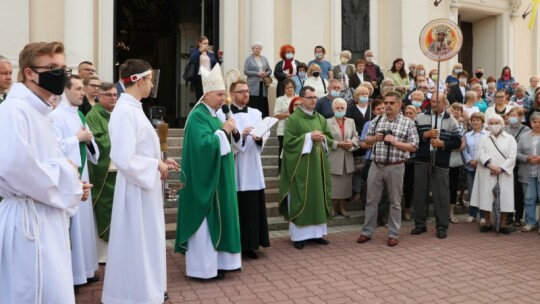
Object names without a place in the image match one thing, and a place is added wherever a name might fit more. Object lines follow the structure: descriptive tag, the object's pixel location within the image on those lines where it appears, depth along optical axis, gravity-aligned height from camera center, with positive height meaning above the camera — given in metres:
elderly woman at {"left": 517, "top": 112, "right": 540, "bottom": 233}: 8.27 -0.21
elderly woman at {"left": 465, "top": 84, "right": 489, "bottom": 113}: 11.79 +1.27
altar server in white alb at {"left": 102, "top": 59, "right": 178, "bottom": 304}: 4.35 -0.50
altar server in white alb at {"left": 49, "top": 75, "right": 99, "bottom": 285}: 5.11 -0.01
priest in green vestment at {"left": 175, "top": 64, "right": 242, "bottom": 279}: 5.59 -0.43
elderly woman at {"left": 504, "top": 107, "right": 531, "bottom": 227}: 8.69 +0.33
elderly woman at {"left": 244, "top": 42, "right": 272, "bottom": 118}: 11.01 +1.64
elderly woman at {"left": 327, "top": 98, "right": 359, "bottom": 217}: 8.48 +0.02
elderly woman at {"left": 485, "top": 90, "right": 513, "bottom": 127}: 10.57 +0.99
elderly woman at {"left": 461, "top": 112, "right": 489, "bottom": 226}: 8.94 +0.13
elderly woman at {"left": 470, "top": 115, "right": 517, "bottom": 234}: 8.22 -0.21
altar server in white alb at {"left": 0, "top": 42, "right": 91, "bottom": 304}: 2.78 -0.20
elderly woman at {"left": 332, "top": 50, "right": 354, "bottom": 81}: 11.85 +1.99
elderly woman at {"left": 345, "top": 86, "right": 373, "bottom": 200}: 9.02 +0.69
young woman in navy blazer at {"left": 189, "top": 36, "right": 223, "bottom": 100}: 10.56 +1.98
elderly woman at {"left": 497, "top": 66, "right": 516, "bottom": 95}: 14.16 +2.01
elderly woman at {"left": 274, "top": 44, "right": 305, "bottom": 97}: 11.23 +1.89
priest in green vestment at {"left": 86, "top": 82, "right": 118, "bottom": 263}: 5.94 -0.18
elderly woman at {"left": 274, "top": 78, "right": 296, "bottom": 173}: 9.65 +0.96
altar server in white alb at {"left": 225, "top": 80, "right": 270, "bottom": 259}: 6.48 -0.38
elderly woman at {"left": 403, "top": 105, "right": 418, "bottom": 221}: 8.93 -0.56
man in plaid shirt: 7.38 -0.05
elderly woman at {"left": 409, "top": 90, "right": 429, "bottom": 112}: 9.34 +0.99
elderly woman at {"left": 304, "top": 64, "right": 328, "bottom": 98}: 10.79 +1.53
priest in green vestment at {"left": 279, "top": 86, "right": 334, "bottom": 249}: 7.23 -0.32
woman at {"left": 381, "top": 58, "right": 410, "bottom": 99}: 12.58 +1.93
